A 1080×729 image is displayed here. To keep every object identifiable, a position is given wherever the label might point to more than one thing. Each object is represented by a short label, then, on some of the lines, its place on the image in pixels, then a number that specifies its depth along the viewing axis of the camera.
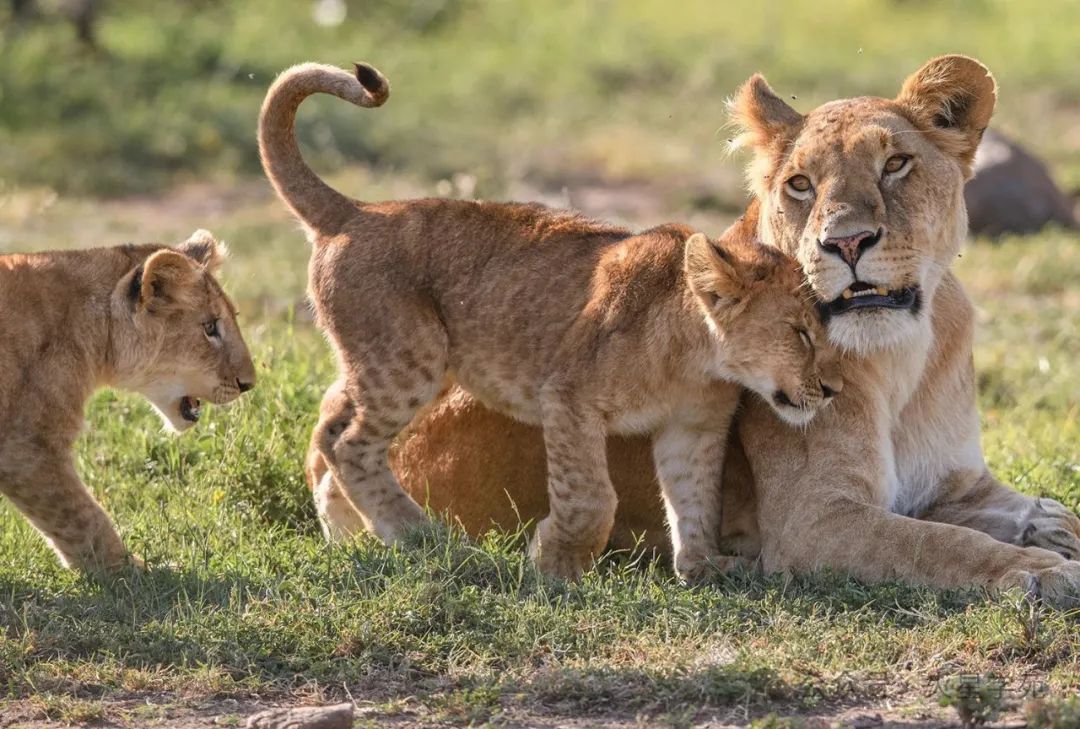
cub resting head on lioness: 9.82
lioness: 9.32
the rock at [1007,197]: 22.69
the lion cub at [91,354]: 10.20
